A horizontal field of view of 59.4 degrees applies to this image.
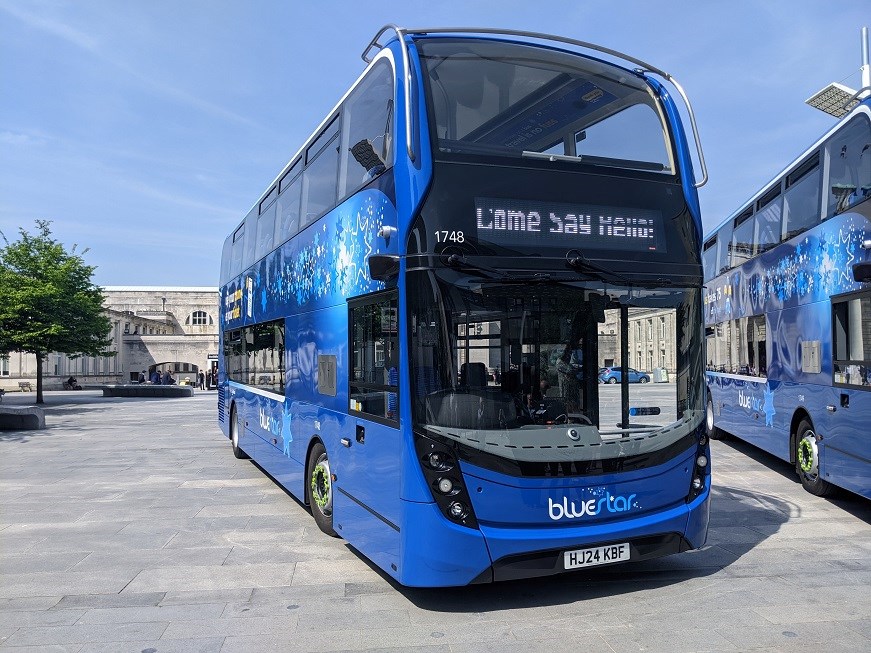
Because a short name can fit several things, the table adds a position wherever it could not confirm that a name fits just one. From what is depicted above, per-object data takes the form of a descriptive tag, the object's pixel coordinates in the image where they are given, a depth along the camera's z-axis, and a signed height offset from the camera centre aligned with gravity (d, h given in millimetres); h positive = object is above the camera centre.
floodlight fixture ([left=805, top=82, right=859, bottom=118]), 18375 +6374
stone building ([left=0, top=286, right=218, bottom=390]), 58962 +1842
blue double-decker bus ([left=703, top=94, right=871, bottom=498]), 8025 +487
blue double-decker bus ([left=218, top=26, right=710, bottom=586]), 5203 +330
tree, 31297 +2598
